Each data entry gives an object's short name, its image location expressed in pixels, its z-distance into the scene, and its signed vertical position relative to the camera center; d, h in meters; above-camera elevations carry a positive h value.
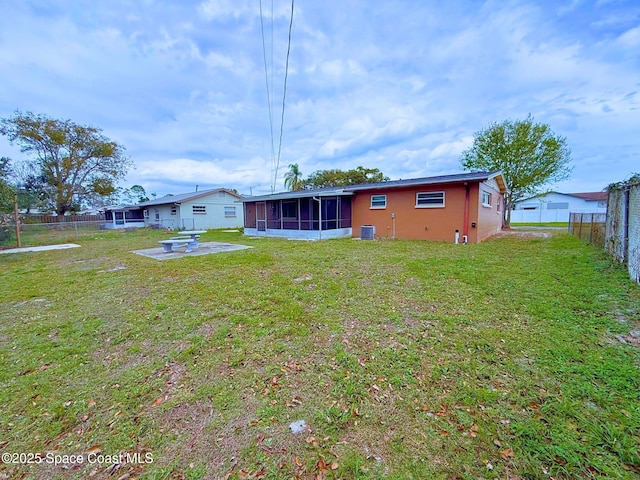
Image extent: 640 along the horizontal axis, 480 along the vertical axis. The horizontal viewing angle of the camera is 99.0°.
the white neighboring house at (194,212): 22.45 +0.87
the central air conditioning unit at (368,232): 13.19 -0.53
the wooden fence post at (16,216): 11.47 +0.28
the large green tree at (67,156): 22.14 +6.00
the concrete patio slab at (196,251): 9.41 -1.10
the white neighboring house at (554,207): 30.31 +1.50
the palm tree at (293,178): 29.92 +4.85
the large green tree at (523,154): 18.08 +4.53
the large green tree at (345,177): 32.19 +5.38
